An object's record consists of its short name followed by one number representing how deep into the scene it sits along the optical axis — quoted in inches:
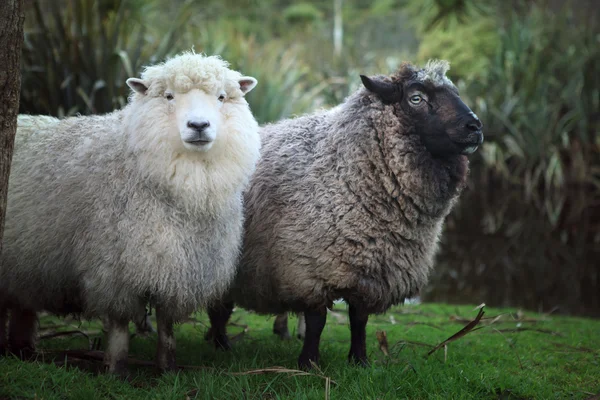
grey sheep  166.2
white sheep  148.6
